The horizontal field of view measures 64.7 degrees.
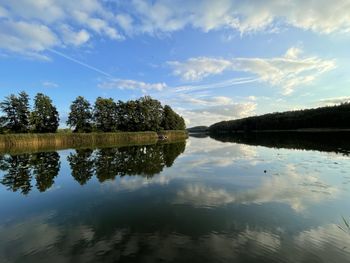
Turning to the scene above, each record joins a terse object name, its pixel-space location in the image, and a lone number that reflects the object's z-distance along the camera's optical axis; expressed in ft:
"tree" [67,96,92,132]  243.81
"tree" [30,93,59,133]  213.66
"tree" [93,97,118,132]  260.42
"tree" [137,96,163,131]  292.77
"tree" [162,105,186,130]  352.08
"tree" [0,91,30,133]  205.16
